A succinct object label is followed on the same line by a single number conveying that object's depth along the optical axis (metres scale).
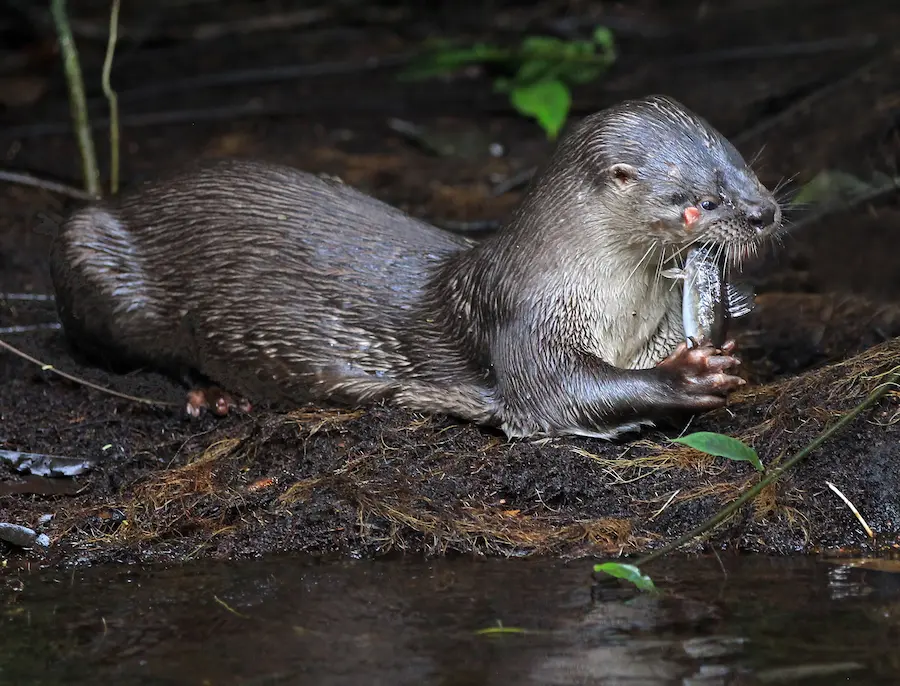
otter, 6.82
